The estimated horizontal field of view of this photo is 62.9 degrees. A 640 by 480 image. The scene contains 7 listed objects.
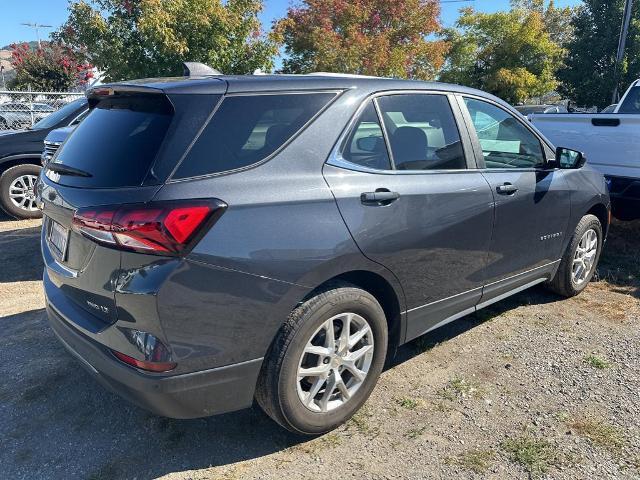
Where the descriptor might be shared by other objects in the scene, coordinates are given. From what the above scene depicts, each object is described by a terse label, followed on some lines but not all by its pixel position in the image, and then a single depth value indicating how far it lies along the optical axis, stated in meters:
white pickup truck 5.53
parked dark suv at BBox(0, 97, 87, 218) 7.41
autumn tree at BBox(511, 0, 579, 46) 43.94
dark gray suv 2.22
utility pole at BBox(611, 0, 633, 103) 19.94
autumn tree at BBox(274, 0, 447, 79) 18.91
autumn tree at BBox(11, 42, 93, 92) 30.67
